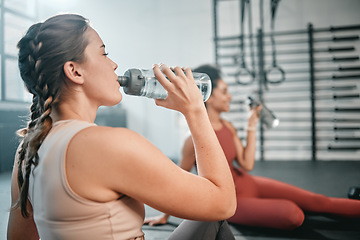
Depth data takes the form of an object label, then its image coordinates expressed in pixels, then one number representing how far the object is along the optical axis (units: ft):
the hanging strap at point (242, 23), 8.98
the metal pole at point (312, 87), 15.38
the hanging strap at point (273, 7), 9.93
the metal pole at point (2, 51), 14.05
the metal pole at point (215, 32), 15.65
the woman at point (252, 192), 6.03
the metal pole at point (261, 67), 14.43
